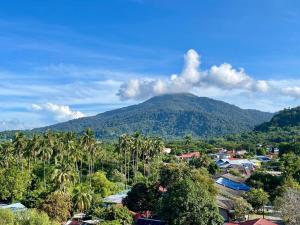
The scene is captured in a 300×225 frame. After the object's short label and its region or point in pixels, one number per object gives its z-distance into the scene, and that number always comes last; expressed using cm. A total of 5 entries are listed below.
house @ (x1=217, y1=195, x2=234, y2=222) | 3765
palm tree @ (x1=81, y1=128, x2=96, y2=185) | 5600
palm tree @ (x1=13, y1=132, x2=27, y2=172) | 5424
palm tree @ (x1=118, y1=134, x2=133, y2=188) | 6083
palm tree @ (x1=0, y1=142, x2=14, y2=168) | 5629
